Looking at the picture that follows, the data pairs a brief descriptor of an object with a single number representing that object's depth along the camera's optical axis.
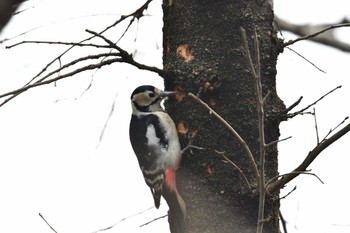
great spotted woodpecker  5.98
